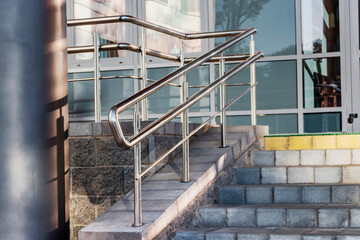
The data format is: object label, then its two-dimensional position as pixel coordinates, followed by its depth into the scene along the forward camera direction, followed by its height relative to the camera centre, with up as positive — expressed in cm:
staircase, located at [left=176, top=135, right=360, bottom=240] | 351 -57
